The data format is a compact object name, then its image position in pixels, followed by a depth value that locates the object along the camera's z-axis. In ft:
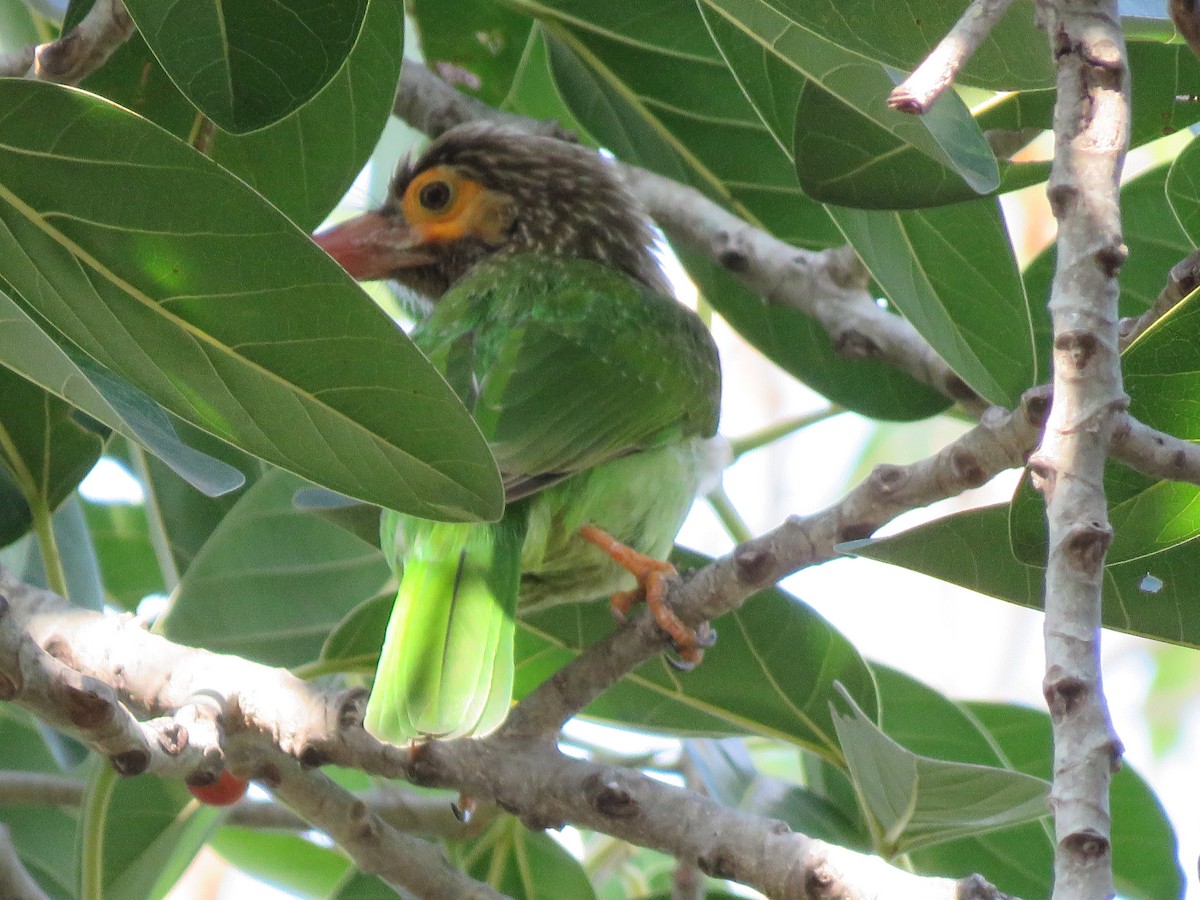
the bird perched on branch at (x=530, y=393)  14.07
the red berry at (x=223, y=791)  13.06
